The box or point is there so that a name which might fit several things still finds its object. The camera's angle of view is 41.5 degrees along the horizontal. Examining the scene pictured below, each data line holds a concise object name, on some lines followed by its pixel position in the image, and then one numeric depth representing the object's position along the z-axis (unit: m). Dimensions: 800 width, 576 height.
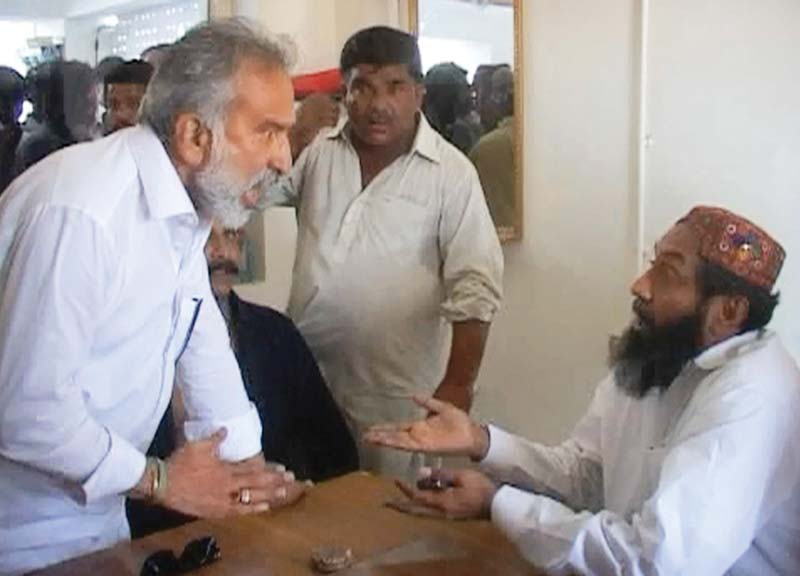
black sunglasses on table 1.60
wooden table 1.64
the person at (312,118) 3.04
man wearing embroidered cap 1.56
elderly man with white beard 1.49
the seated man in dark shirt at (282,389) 2.61
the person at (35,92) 2.92
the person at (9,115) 2.87
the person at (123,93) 2.99
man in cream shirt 2.67
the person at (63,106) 2.92
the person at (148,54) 2.80
